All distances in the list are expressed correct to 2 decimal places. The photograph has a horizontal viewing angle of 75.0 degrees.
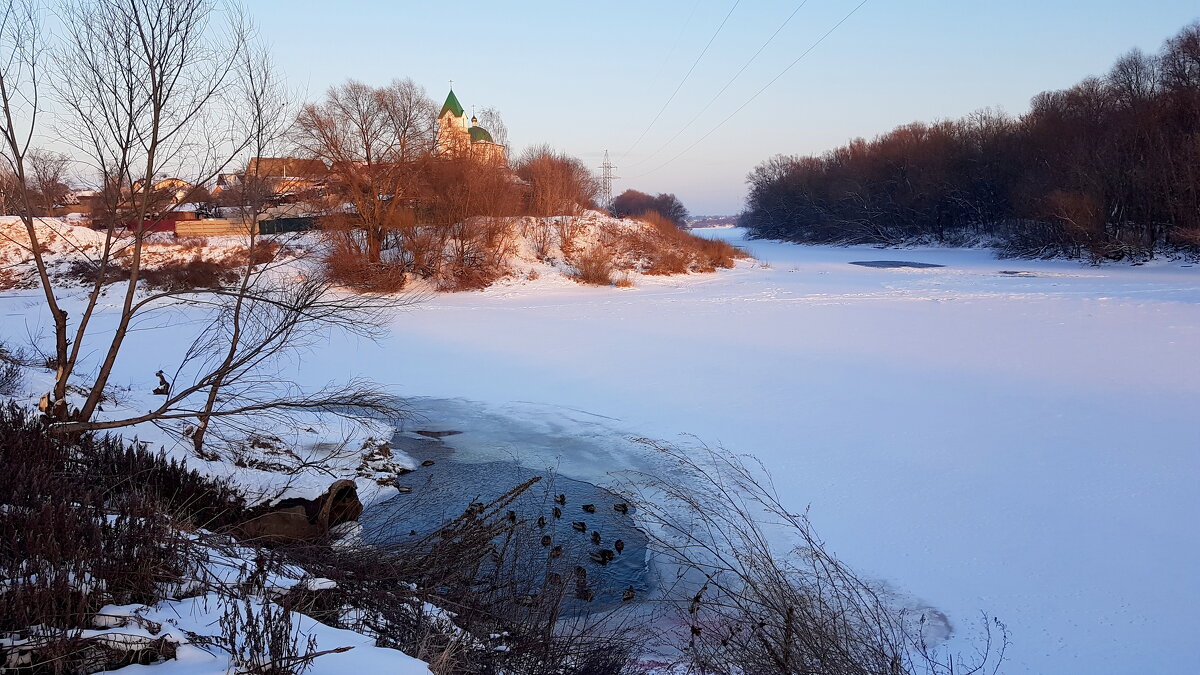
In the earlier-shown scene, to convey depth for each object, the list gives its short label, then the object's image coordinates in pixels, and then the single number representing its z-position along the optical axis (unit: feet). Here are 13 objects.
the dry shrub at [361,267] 79.69
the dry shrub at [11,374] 31.82
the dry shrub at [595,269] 112.57
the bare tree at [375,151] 98.68
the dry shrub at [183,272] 79.91
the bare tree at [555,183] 132.16
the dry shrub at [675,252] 126.52
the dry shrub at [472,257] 107.65
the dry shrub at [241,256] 76.60
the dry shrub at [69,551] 10.32
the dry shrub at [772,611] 14.43
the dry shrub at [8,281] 98.64
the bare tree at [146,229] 22.84
